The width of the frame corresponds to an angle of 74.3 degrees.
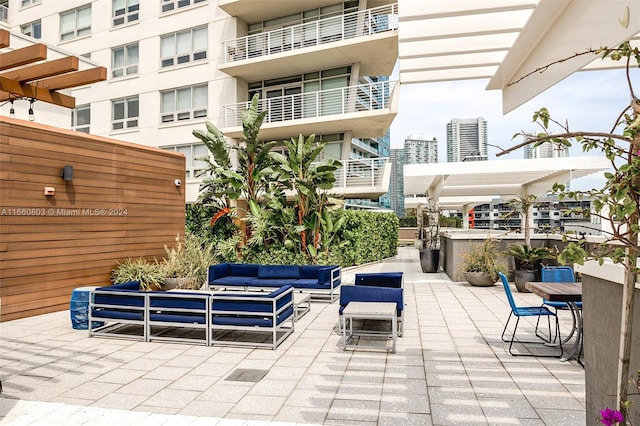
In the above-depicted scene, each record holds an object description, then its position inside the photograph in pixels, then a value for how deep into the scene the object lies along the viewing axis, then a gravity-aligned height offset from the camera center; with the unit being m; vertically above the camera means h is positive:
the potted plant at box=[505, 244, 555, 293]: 10.66 -1.15
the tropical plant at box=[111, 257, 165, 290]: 9.76 -1.26
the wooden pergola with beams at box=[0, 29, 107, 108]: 4.84 +1.82
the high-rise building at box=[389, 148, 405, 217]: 114.25 +10.90
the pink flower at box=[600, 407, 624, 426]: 2.05 -0.95
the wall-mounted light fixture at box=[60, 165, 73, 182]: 8.94 +0.99
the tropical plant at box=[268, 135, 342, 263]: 12.35 +0.97
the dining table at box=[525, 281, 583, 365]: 5.22 -0.92
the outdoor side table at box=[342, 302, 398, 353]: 5.76 -1.27
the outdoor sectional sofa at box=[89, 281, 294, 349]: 6.14 -1.43
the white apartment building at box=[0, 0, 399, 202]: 17.11 +6.75
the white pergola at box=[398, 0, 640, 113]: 3.26 +2.00
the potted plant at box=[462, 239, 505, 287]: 11.43 -1.19
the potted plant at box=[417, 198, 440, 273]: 14.87 -0.71
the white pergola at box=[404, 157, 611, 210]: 12.73 +1.62
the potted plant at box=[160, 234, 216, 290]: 10.23 -1.18
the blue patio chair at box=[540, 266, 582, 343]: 7.30 -0.91
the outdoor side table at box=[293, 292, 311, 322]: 7.09 -1.63
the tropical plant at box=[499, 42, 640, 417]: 2.08 +0.20
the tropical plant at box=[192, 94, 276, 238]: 14.02 +2.02
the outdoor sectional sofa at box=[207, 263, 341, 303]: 9.36 -1.32
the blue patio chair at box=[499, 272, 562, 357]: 5.76 -1.23
